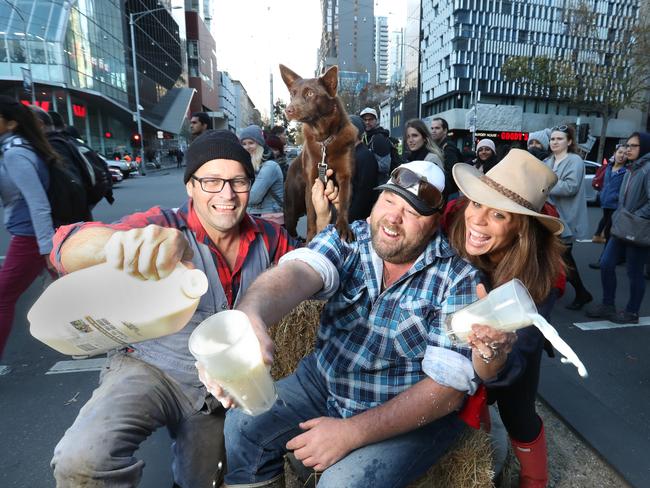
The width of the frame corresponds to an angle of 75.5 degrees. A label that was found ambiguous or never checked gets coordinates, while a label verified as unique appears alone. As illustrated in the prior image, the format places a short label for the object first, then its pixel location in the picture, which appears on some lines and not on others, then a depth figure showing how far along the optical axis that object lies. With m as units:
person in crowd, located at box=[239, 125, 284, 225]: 4.39
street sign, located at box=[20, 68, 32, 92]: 16.47
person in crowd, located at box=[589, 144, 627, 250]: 6.67
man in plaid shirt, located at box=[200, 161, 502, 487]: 1.66
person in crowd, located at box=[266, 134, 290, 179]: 6.08
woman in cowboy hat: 1.86
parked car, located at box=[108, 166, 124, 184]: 19.32
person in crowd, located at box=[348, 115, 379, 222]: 3.31
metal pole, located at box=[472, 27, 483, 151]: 44.60
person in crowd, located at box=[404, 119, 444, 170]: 4.68
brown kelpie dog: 2.34
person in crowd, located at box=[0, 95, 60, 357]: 3.00
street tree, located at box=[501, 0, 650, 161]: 28.33
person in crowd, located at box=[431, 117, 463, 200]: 5.18
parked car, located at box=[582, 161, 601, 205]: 13.30
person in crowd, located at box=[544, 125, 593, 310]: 4.56
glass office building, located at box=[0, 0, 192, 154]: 28.80
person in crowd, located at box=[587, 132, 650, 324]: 4.25
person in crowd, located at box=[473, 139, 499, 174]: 6.30
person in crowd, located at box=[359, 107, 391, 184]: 4.48
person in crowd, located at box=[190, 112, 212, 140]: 5.00
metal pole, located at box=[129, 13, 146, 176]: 30.64
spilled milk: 1.06
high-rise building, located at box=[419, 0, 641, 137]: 43.25
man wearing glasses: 1.58
